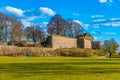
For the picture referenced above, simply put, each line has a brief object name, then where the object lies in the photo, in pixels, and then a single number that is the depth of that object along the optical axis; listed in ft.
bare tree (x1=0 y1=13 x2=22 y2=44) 171.83
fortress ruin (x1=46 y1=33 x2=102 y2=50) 201.21
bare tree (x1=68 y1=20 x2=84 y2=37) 231.25
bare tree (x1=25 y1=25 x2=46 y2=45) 210.04
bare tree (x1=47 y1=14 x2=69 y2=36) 214.95
